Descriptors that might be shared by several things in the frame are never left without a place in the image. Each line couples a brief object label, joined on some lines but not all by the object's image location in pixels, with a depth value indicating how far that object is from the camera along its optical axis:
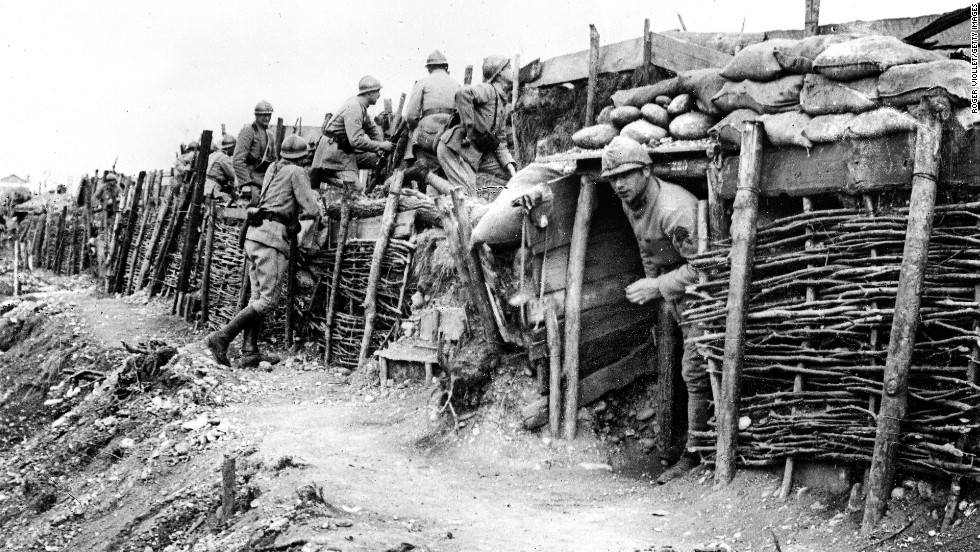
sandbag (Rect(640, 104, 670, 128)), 6.90
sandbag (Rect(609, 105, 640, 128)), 7.06
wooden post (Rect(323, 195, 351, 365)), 10.77
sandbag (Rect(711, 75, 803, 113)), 5.88
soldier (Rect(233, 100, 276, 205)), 15.10
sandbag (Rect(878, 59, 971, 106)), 5.05
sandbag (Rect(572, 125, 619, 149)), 7.09
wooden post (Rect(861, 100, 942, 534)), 5.02
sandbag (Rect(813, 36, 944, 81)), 5.44
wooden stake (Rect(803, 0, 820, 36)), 7.76
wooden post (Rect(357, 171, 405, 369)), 10.15
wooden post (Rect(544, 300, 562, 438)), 7.41
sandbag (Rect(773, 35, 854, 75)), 5.83
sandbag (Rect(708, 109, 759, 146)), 5.98
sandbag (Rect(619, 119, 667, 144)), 6.82
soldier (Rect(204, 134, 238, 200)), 16.45
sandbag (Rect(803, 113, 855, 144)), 5.50
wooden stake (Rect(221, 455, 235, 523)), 6.58
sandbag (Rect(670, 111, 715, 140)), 6.58
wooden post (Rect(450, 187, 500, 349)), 7.67
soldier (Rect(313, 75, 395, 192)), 12.11
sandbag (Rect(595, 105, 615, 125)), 7.34
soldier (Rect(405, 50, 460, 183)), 11.58
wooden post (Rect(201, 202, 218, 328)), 13.35
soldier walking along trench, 10.97
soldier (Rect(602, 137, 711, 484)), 6.49
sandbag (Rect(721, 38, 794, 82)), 5.98
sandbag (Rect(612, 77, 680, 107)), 6.92
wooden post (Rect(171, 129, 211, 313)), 14.05
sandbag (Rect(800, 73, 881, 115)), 5.47
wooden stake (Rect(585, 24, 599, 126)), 9.34
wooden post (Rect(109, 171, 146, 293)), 18.01
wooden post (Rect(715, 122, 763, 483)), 5.82
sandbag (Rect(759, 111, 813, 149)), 5.67
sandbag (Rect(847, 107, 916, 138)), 5.23
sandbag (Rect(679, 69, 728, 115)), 6.46
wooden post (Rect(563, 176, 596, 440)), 7.32
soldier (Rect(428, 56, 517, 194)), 10.83
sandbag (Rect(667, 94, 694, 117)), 6.73
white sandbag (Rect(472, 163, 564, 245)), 7.24
